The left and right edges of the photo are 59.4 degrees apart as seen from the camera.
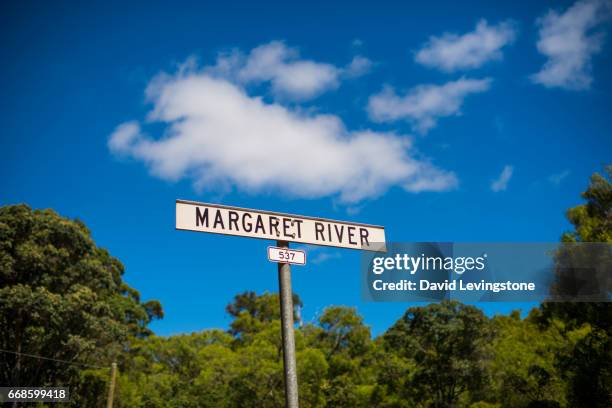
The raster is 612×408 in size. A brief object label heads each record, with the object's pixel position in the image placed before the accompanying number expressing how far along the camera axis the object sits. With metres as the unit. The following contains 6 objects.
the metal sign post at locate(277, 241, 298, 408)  4.26
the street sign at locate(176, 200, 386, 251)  4.82
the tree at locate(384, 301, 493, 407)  30.98
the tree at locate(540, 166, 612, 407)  17.95
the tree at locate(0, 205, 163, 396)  25.67
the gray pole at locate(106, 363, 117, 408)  23.73
